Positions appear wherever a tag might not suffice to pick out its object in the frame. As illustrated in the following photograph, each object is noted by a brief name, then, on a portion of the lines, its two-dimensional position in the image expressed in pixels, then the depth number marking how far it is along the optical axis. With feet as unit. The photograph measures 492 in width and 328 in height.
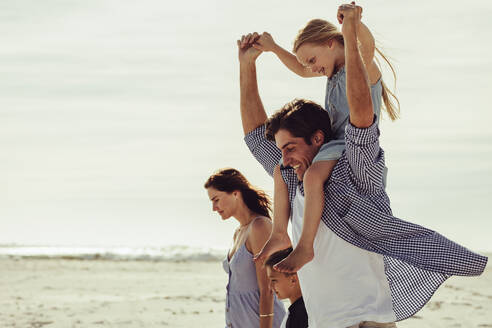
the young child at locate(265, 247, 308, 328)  10.85
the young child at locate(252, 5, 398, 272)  8.41
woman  14.37
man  8.02
